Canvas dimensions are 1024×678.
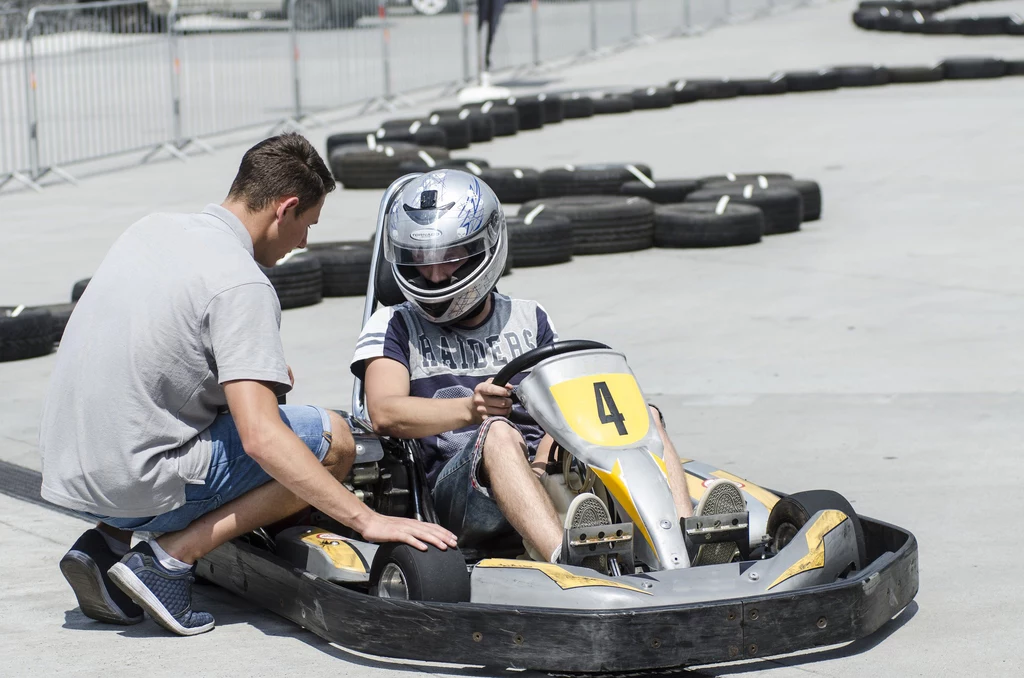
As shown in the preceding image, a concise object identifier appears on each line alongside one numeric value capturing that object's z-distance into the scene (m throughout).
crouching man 6.80
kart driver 7.22
